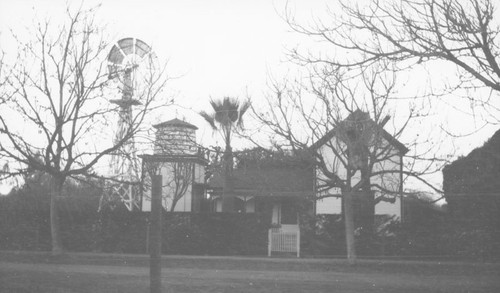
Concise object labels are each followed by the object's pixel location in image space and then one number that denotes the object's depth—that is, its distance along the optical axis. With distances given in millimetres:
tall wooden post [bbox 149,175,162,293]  6445
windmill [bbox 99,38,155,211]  19172
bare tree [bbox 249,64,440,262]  19188
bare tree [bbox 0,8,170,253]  18422
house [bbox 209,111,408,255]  19578
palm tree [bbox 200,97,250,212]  28734
